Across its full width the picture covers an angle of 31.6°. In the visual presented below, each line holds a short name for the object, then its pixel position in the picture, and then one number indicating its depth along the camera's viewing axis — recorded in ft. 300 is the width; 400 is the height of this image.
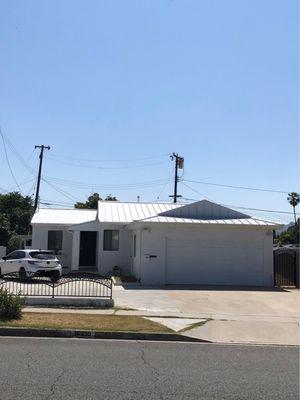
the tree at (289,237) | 243.81
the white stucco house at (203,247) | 79.82
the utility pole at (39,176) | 161.38
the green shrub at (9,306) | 42.45
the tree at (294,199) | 304.50
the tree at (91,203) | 215.92
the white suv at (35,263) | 76.38
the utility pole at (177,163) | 169.17
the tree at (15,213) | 189.24
